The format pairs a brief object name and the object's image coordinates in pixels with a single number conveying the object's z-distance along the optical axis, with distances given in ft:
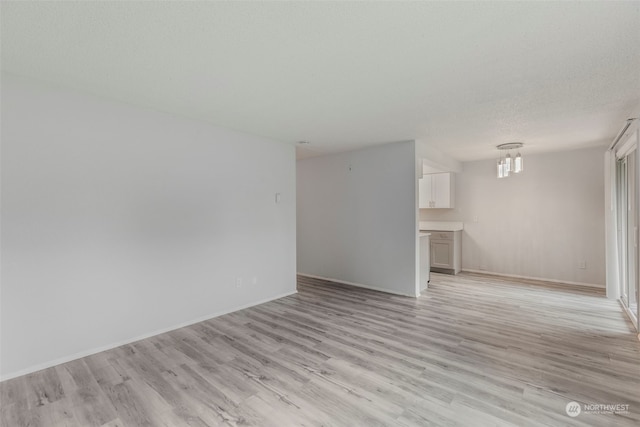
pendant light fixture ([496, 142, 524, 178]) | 15.07
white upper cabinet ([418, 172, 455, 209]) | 20.93
